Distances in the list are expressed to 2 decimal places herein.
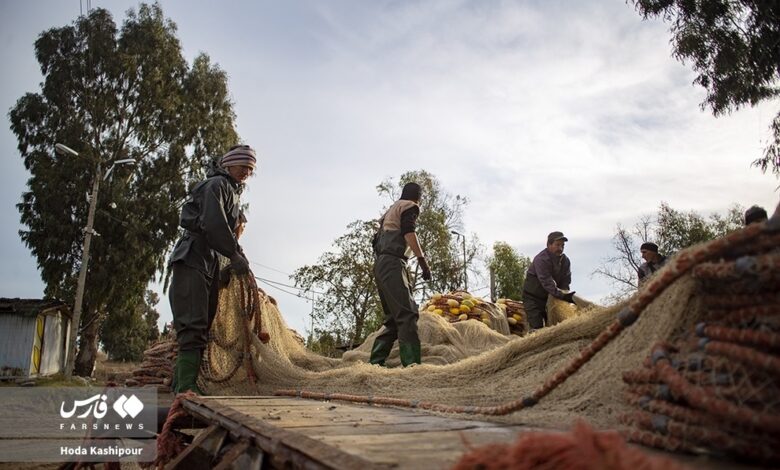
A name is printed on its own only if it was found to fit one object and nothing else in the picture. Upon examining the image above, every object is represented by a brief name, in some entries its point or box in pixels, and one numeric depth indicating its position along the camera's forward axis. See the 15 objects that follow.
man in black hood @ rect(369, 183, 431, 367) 5.63
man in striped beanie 4.41
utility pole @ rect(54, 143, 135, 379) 20.78
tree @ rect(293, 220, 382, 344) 19.67
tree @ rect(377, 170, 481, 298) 24.59
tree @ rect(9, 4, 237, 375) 24.75
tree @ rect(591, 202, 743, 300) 24.58
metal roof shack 22.75
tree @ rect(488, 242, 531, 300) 28.64
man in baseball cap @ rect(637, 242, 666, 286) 7.22
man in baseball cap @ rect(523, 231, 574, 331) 7.32
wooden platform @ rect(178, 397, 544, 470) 1.37
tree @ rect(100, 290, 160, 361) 50.47
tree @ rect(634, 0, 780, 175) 11.89
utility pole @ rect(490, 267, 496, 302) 25.08
